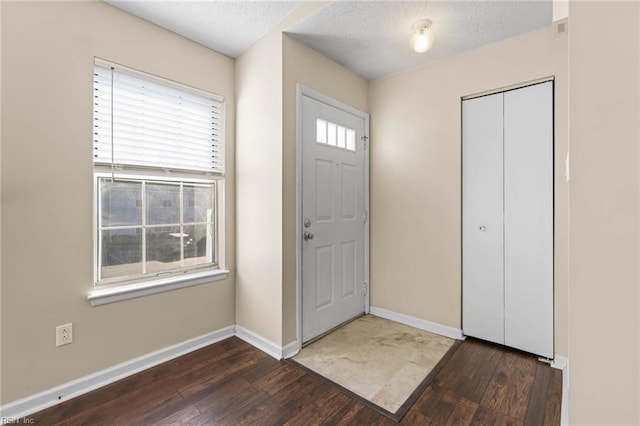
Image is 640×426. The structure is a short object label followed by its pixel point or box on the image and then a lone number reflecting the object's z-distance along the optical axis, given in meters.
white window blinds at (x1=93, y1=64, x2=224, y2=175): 2.00
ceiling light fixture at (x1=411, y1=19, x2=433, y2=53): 2.10
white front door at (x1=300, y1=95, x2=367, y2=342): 2.50
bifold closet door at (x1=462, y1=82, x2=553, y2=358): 2.20
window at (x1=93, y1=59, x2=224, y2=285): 2.01
